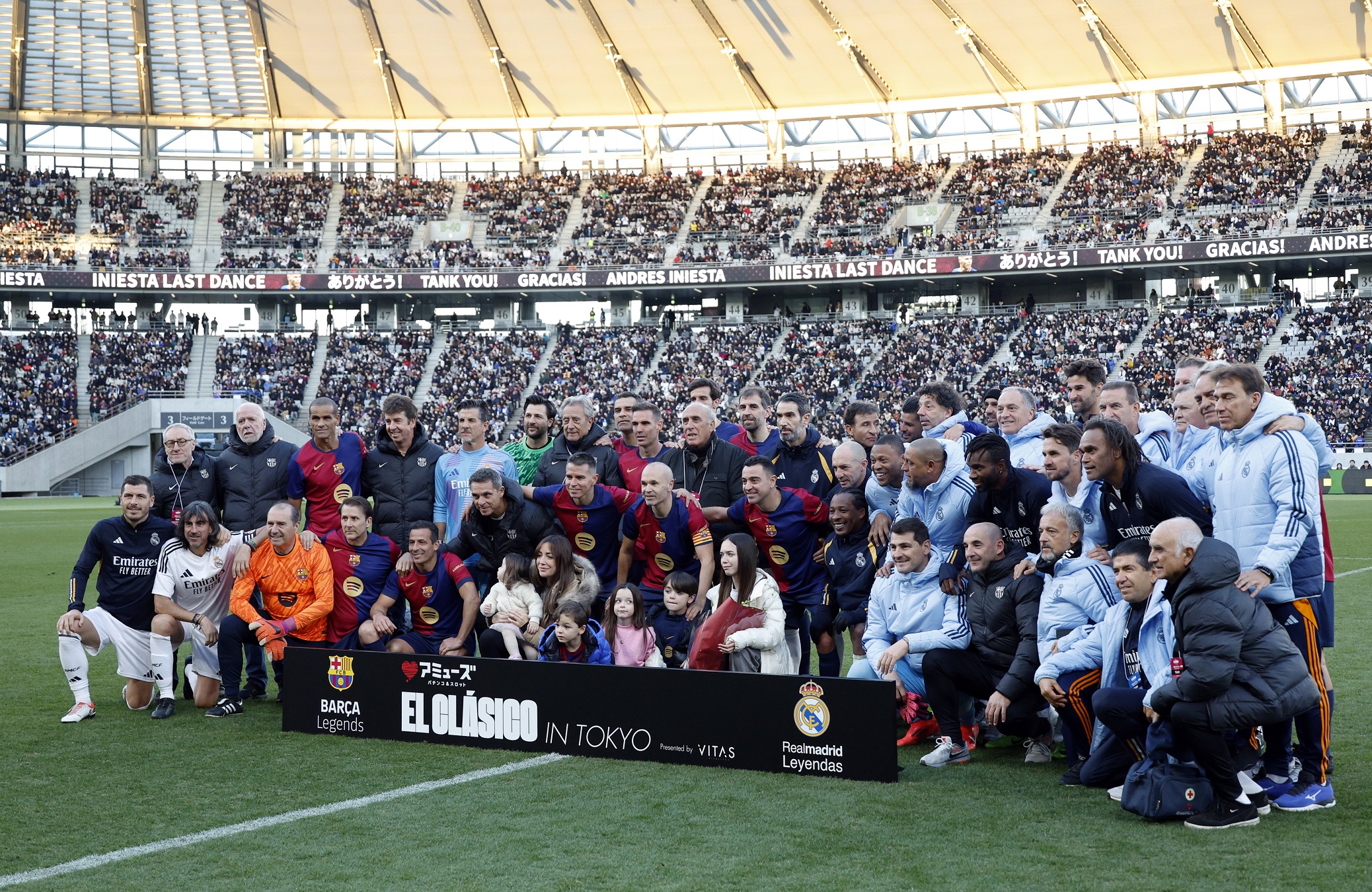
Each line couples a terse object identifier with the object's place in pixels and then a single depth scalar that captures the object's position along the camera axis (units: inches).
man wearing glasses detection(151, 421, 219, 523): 361.1
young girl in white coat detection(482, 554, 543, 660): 311.6
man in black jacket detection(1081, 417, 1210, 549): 231.3
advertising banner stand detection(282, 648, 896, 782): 239.3
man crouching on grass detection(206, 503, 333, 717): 321.1
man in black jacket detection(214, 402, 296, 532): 362.6
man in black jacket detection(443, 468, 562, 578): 327.6
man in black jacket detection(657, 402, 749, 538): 333.1
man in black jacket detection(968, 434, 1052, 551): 262.8
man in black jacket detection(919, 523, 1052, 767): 255.6
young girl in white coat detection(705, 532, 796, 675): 282.0
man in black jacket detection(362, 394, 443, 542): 362.0
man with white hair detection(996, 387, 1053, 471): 306.2
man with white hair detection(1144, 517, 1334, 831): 201.2
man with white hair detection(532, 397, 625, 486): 348.2
